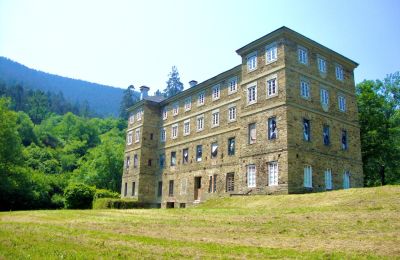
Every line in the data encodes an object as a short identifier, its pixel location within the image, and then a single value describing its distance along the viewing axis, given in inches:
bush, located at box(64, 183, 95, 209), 1439.5
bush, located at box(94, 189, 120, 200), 1643.9
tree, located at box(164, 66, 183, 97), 3774.6
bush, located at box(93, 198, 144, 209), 1400.1
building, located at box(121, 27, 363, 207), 1053.2
